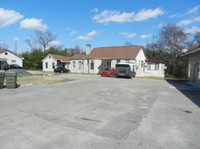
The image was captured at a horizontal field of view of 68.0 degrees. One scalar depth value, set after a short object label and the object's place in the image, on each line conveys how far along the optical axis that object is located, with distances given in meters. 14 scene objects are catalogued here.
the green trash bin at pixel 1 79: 10.94
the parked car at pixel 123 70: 20.42
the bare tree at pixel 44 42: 50.94
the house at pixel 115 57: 26.06
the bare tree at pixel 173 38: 30.16
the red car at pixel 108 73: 21.79
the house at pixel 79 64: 29.03
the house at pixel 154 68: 28.01
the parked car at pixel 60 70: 29.09
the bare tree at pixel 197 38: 29.89
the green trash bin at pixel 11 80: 10.99
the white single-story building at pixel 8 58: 29.21
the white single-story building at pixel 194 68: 14.32
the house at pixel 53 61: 32.09
